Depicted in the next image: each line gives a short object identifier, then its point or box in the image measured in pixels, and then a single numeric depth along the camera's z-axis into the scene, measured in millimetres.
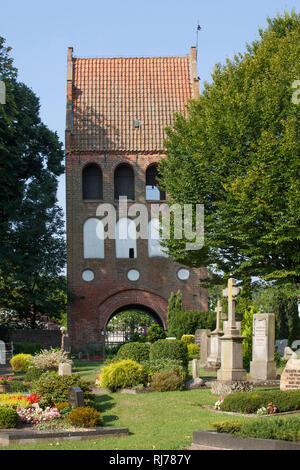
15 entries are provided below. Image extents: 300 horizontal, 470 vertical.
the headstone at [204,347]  27983
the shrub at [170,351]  22109
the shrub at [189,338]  34788
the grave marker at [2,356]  30877
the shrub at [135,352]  23000
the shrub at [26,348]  35219
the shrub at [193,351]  30978
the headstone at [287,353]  28562
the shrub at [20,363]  26516
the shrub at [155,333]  36656
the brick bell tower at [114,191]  39844
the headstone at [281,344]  36212
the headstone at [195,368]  20562
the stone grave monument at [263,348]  21266
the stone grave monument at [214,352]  24953
